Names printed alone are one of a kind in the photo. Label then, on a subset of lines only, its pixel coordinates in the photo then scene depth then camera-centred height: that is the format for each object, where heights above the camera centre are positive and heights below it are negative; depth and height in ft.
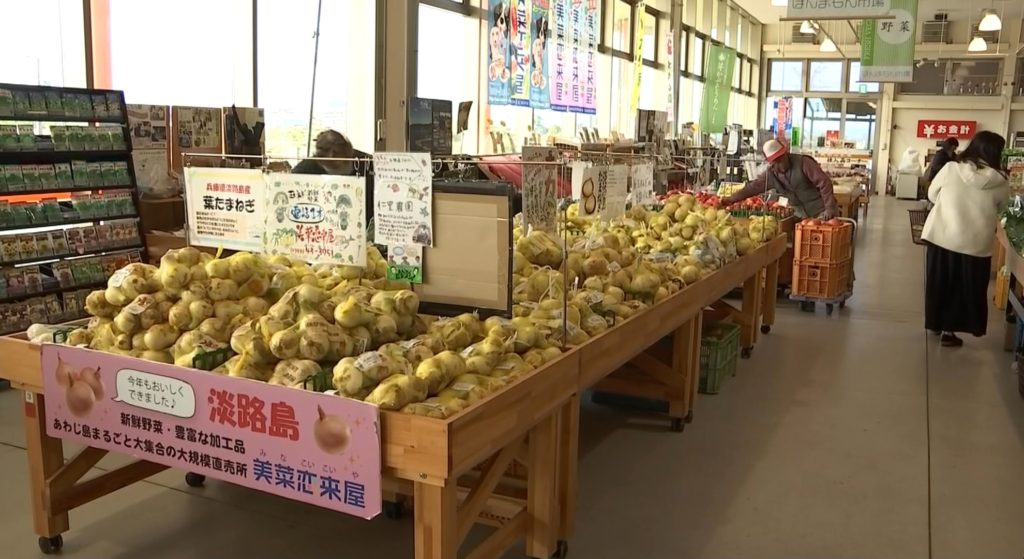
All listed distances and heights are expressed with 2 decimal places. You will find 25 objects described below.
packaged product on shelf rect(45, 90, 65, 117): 17.17 +0.99
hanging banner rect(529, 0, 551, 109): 33.76 +4.18
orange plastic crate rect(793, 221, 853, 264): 22.81 -1.99
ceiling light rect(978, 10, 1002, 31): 50.47 +8.56
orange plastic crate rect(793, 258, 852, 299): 23.34 -3.00
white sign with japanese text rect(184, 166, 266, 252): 9.75 -0.56
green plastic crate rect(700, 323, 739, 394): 16.06 -3.56
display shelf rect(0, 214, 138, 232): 16.91 -1.40
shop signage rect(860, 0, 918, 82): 37.70 +5.37
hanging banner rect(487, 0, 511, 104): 30.81 +3.76
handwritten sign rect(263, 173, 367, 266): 8.97 -0.62
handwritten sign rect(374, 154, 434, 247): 8.79 -0.39
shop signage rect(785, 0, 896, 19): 28.78 +5.25
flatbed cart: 23.47 -3.60
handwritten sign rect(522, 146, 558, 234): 9.27 -0.36
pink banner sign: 7.18 -2.39
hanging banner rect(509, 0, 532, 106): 32.30 +4.14
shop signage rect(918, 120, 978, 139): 73.20 +3.45
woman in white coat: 18.92 -1.41
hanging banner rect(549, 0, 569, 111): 36.32 +4.22
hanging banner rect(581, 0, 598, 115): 39.75 +4.85
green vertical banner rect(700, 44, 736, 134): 52.42 +4.78
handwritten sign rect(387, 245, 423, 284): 9.07 -1.07
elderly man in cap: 23.71 -0.40
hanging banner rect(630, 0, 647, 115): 45.47 +5.27
